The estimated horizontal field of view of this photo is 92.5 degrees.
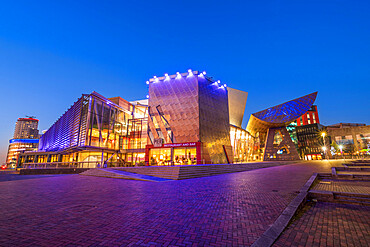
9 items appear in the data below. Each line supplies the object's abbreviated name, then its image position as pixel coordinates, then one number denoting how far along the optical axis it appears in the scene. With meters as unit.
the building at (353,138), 70.96
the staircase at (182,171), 15.30
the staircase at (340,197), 5.83
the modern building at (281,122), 46.75
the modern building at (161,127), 31.36
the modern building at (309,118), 108.50
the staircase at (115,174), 14.12
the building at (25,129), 181.49
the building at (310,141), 82.69
